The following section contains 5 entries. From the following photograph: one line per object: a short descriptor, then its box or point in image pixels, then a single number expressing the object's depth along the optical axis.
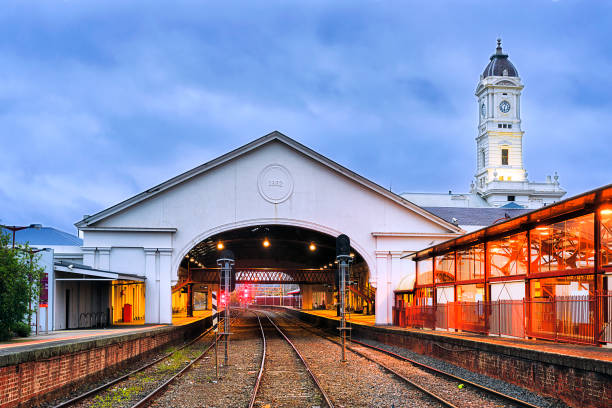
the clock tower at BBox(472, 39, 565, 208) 94.25
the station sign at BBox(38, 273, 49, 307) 22.00
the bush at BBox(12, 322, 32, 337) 18.63
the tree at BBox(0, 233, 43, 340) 18.08
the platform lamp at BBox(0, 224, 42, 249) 21.28
